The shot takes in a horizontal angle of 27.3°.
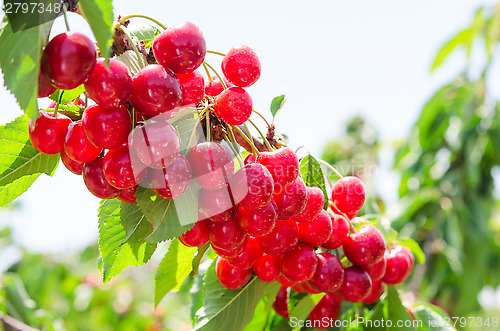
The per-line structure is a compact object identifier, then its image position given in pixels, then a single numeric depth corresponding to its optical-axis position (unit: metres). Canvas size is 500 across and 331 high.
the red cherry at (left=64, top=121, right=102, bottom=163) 0.50
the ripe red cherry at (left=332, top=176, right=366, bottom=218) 0.61
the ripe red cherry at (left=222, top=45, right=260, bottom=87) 0.54
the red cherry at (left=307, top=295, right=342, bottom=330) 0.66
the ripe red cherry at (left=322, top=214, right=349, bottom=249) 0.59
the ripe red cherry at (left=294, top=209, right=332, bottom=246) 0.56
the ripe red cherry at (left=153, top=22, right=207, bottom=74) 0.50
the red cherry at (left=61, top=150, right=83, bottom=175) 0.52
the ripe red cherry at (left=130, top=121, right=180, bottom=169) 0.48
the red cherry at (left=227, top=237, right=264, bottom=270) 0.57
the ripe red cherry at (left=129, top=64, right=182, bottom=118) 0.48
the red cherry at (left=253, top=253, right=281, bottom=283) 0.58
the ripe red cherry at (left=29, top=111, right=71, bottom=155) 0.50
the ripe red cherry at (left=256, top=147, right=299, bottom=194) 0.53
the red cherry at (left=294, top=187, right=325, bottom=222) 0.55
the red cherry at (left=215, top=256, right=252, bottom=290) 0.59
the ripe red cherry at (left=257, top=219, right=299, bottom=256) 0.55
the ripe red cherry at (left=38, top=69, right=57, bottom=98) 0.48
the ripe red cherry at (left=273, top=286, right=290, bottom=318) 0.66
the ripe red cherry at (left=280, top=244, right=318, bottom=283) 0.56
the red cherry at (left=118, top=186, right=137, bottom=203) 0.51
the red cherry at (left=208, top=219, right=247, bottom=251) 0.52
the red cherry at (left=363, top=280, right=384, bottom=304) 0.64
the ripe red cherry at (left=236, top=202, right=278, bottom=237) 0.52
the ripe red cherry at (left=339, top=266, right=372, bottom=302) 0.59
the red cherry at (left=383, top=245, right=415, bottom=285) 0.64
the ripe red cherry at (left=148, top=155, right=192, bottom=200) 0.49
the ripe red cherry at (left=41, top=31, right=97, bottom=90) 0.46
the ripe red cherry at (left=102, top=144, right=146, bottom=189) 0.49
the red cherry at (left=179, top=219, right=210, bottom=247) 0.53
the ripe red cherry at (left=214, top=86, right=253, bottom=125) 0.52
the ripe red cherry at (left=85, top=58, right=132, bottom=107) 0.48
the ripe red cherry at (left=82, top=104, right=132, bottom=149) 0.48
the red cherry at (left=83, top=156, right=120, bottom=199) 0.51
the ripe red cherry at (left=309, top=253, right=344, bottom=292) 0.57
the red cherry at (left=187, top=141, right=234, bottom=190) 0.50
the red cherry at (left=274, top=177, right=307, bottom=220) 0.53
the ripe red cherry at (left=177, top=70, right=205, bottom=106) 0.52
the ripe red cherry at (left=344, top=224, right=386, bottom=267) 0.59
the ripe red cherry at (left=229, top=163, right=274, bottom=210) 0.51
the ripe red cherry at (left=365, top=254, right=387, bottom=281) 0.62
